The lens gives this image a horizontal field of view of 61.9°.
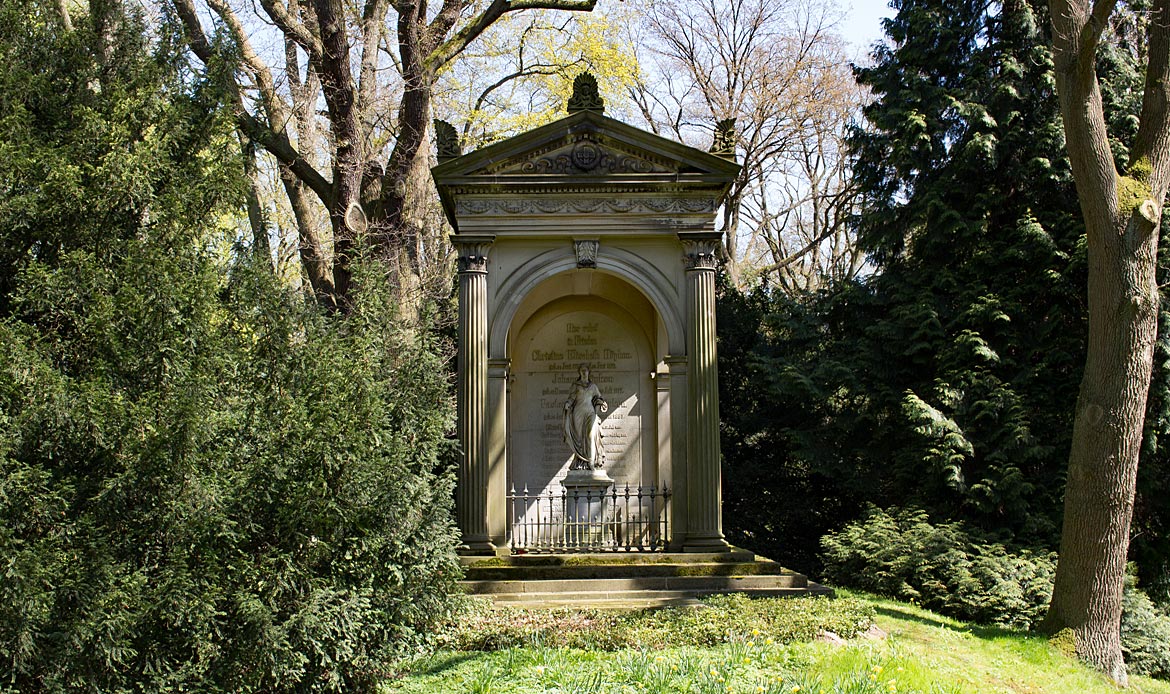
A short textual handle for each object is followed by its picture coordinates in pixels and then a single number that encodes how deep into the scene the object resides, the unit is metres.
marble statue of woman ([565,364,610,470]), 13.09
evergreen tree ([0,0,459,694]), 5.80
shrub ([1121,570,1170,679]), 11.55
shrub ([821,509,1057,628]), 11.71
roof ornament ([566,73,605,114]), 12.52
